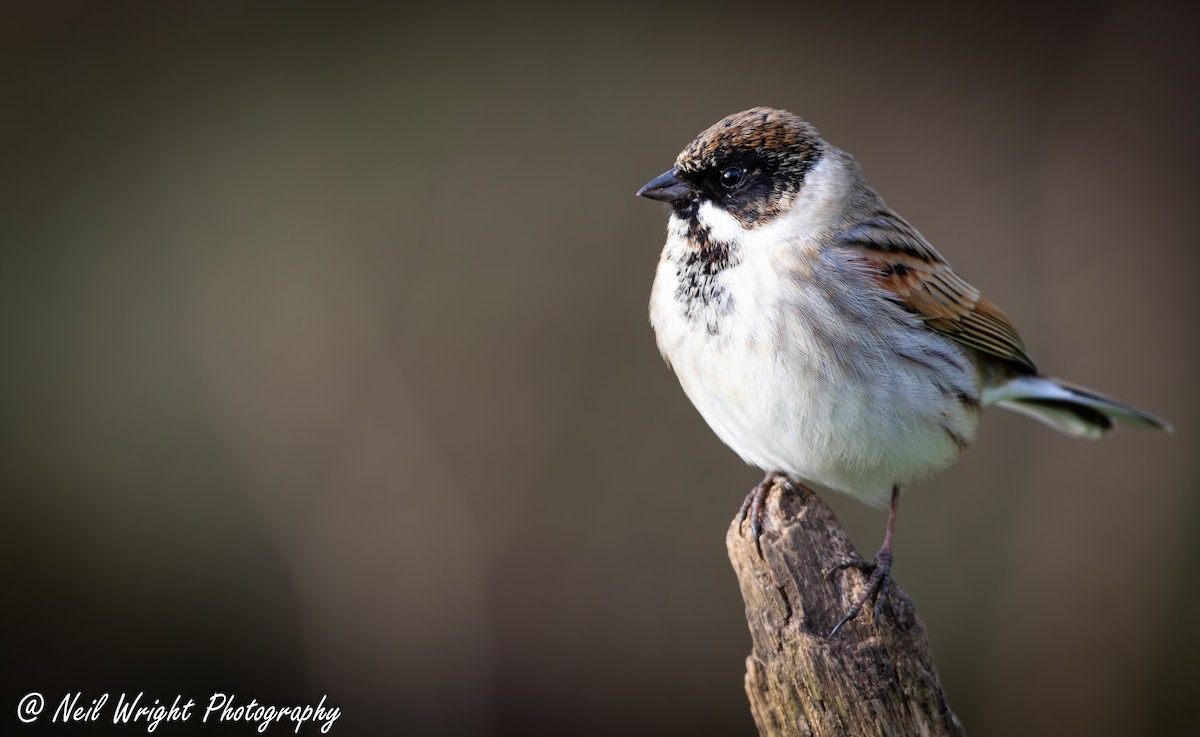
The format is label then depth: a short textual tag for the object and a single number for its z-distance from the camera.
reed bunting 6.59
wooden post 5.39
